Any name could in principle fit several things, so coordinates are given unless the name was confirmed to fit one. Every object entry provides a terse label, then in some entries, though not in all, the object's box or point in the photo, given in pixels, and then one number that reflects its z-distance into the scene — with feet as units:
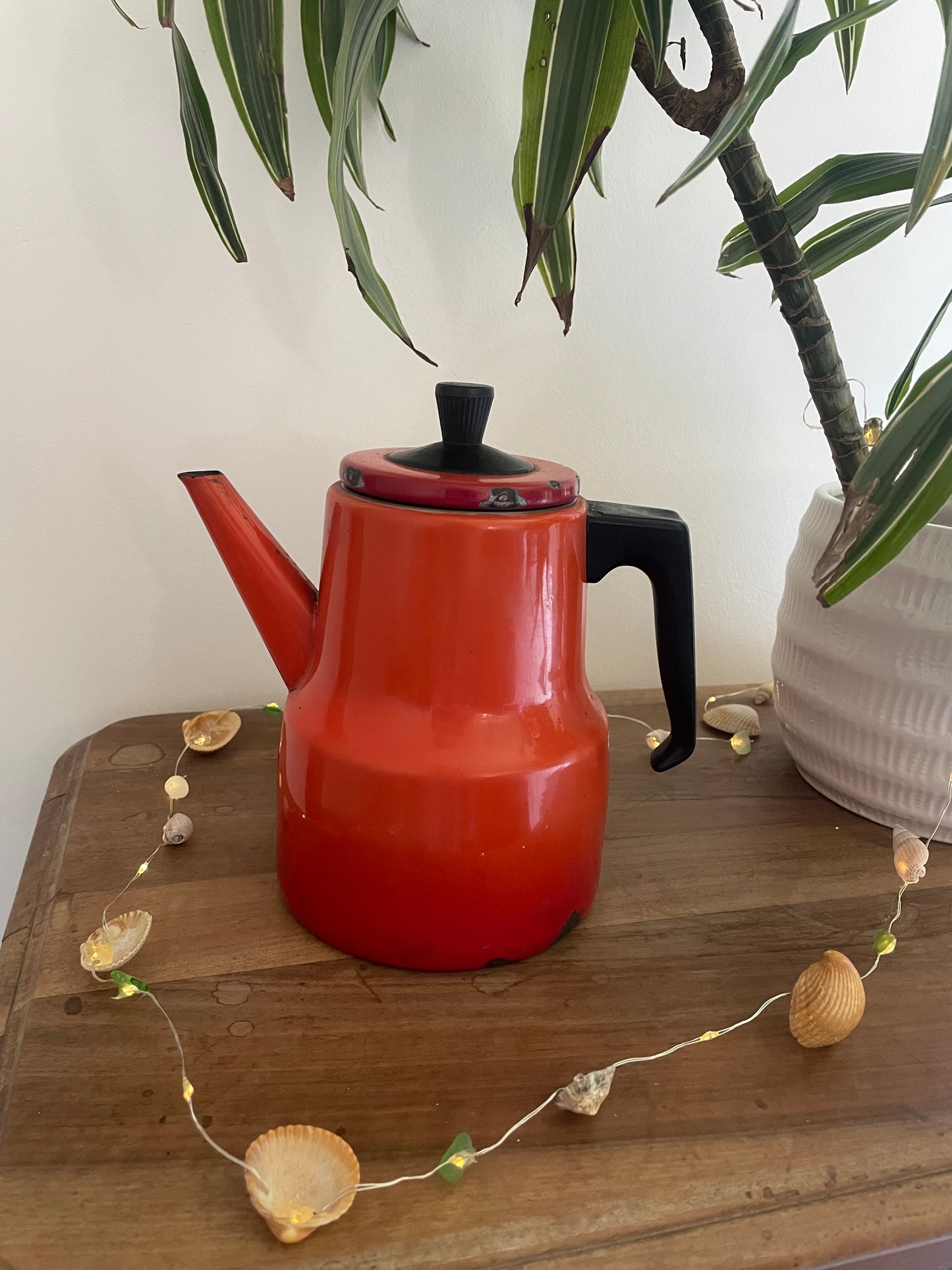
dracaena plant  1.03
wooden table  0.86
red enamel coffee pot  1.16
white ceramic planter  1.48
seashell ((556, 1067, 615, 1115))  0.98
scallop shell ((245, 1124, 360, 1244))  0.83
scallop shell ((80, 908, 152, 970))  1.16
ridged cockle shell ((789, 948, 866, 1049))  1.10
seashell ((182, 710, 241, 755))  1.83
